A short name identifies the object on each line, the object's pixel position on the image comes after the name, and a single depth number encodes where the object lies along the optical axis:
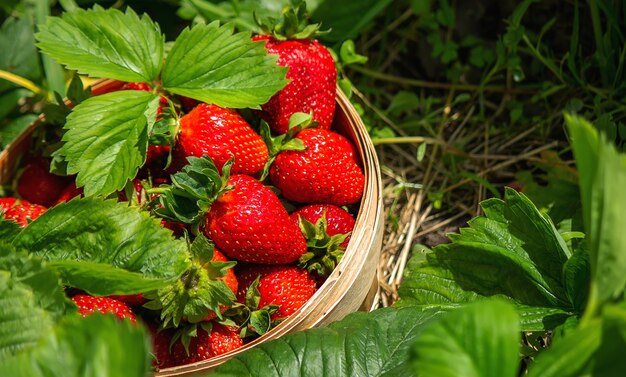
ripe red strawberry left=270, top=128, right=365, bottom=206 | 0.56
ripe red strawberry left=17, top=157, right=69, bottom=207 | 0.58
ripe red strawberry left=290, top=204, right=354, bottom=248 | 0.56
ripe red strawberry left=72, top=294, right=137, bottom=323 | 0.53
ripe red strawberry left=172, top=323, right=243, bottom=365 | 0.54
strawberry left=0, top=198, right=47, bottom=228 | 0.56
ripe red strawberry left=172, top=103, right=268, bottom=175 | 0.55
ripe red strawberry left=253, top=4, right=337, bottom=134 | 0.57
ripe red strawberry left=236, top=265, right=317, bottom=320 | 0.55
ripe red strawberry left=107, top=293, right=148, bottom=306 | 0.54
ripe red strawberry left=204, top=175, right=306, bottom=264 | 0.53
